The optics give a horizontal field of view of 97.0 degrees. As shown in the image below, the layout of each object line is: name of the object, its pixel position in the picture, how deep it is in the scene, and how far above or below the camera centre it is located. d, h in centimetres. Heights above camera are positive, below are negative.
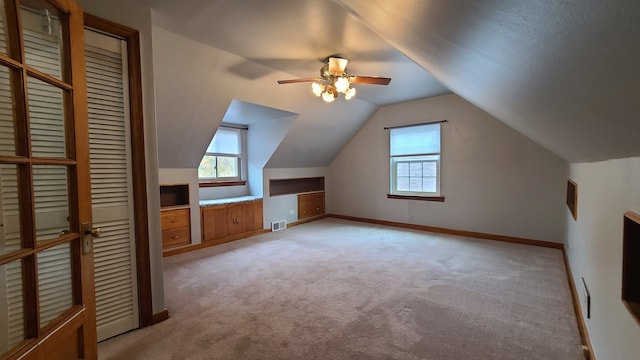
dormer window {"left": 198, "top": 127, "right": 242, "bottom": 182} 508 +31
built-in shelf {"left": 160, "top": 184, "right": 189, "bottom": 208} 421 -30
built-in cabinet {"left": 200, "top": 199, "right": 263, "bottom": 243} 441 -76
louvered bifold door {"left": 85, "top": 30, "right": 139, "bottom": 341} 195 -5
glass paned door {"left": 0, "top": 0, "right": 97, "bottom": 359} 98 -3
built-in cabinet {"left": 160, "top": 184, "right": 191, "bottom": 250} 395 -57
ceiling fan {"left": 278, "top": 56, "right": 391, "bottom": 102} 296 +99
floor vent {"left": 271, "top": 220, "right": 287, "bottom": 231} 544 -100
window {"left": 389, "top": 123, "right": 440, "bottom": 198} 507 +21
